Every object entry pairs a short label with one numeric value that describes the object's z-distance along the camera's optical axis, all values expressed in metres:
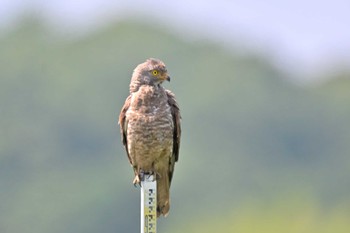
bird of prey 20.11
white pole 18.12
